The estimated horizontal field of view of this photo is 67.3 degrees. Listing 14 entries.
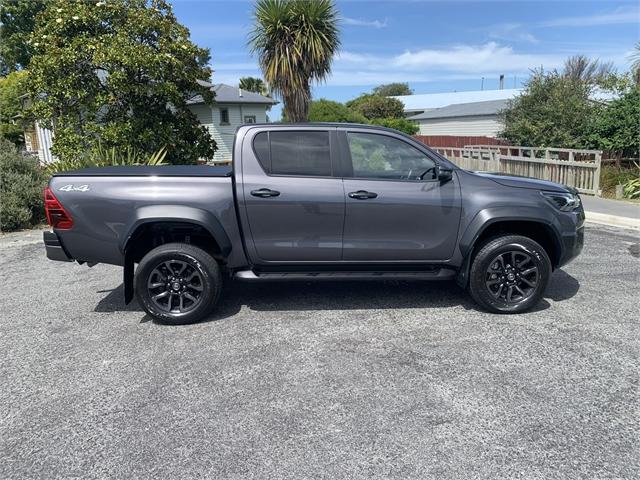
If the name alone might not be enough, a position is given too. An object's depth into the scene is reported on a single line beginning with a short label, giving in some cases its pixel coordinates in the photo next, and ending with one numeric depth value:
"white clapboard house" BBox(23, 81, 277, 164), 25.44
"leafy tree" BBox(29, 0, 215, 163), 9.89
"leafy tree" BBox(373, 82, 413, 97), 77.06
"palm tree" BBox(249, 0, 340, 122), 14.01
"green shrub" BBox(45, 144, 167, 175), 9.48
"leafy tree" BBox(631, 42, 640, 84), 15.17
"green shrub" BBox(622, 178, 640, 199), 11.55
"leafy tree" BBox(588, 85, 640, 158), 12.57
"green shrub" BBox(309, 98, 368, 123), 26.91
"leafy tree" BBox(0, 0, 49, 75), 30.23
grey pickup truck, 4.46
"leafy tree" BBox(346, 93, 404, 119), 49.50
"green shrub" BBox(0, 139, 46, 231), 9.30
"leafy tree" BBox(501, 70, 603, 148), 15.04
